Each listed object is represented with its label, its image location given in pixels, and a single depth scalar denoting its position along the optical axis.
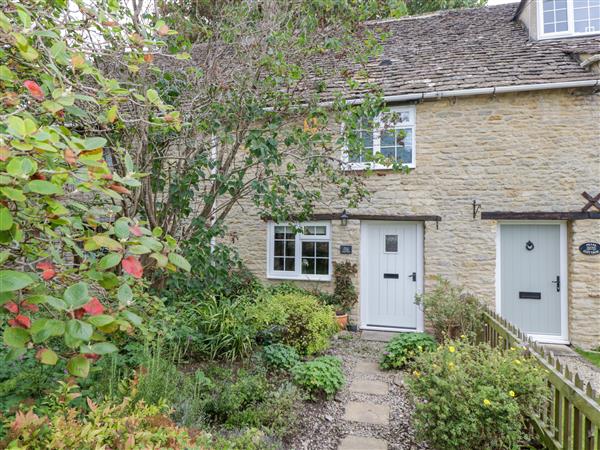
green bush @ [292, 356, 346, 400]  4.15
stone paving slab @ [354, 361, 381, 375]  5.32
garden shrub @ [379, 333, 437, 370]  5.30
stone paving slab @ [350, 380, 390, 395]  4.58
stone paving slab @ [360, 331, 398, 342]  7.19
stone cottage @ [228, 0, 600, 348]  6.74
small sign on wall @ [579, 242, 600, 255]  6.54
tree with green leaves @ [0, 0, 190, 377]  1.12
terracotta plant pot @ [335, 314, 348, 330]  7.32
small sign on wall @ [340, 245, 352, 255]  7.86
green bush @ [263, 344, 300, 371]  4.61
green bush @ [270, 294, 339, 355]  5.42
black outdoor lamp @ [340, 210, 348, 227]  7.84
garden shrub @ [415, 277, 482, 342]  6.04
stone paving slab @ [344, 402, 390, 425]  3.86
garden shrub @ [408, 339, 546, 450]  2.85
